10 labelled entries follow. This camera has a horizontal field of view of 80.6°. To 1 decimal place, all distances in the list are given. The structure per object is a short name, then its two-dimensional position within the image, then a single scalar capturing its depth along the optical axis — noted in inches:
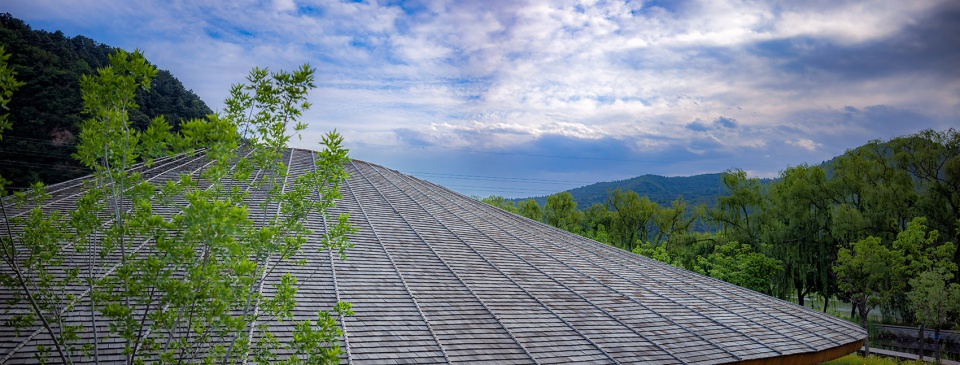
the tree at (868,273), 1283.2
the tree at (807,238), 1496.1
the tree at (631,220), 1828.2
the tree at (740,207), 1616.6
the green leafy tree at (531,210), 1989.4
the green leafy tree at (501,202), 2283.5
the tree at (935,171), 1373.0
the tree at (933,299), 1132.5
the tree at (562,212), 1931.6
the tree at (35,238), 224.8
